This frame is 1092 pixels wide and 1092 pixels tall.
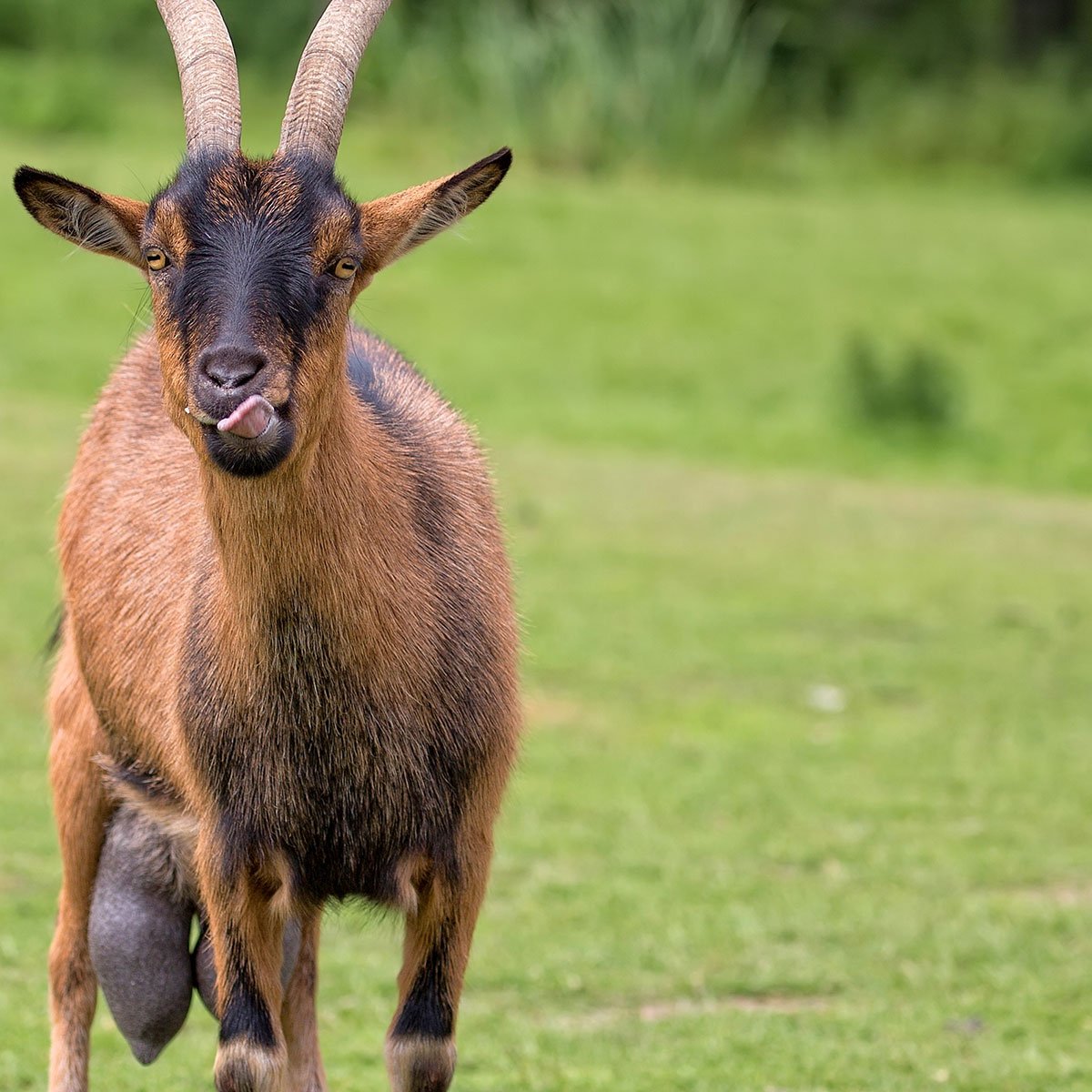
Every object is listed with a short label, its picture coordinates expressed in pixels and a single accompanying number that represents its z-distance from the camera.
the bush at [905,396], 34.78
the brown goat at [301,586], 8.47
